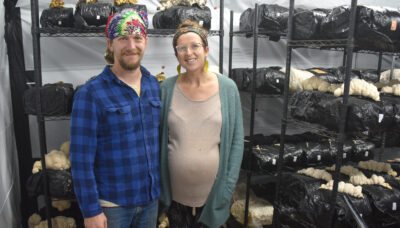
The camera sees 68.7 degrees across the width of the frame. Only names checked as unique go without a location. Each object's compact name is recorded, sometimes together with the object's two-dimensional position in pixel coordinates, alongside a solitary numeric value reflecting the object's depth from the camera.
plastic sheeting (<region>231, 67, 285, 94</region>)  2.57
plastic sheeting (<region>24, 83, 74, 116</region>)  2.12
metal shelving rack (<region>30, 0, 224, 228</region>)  2.04
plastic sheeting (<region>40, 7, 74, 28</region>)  2.19
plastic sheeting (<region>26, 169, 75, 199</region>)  2.17
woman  1.44
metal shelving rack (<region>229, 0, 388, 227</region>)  1.64
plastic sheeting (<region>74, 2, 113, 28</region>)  2.16
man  1.21
